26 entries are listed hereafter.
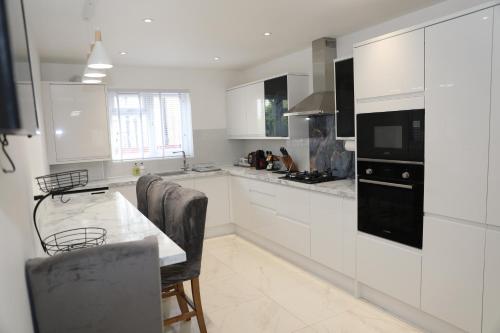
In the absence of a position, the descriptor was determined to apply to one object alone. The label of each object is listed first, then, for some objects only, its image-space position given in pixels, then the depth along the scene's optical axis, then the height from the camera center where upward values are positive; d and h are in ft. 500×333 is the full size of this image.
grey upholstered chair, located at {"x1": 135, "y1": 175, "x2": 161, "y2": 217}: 9.60 -1.53
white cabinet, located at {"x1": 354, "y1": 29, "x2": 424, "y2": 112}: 7.63 +1.27
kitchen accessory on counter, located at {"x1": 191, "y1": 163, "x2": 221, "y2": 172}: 15.80 -1.56
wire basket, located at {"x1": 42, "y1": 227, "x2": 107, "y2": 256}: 5.39 -1.71
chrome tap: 16.20 -1.31
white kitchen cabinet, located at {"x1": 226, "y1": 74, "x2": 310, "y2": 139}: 13.01 +1.01
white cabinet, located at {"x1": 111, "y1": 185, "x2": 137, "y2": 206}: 13.66 -2.16
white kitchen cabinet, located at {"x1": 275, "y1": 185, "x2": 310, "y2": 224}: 11.16 -2.46
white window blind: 15.28 +0.55
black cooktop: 11.28 -1.60
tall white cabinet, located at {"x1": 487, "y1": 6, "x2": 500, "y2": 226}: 6.23 -0.34
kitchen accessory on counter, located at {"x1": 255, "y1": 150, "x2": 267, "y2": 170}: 15.43 -1.26
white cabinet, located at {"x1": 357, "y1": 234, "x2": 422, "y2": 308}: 8.00 -3.48
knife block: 13.99 -1.36
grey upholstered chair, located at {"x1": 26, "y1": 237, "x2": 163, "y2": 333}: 4.17 -1.93
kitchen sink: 15.40 -1.70
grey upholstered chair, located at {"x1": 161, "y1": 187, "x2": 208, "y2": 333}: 7.11 -2.07
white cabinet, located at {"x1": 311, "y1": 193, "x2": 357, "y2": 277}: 9.61 -3.02
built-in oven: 7.82 -1.79
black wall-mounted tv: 1.71 +0.33
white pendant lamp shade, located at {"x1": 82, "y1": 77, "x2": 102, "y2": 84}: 11.54 +2.00
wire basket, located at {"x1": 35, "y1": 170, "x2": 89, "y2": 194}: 6.34 -1.20
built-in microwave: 7.72 -0.21
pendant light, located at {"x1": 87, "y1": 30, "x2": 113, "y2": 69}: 7.31 +1.71
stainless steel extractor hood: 11.38 +1.80
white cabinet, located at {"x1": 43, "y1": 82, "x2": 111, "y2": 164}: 12.67 +0.63
